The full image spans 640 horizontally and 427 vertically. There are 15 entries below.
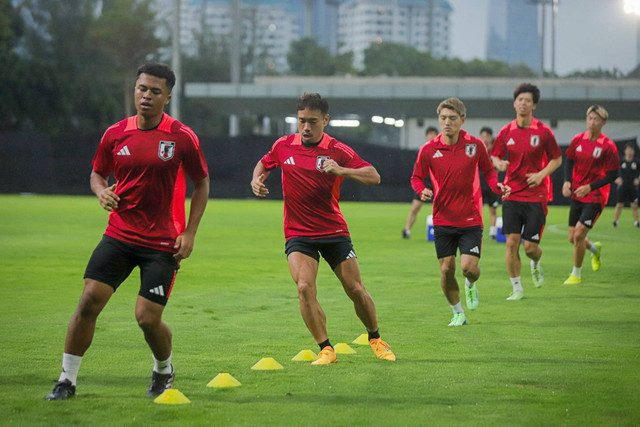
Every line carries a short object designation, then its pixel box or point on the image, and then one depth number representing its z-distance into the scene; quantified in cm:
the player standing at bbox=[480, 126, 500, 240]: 4287
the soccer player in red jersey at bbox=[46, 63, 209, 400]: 1226
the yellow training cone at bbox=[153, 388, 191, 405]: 1212
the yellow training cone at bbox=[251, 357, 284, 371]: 1440
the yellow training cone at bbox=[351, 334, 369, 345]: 1686
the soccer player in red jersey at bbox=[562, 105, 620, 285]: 2636
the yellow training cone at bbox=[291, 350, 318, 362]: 1518
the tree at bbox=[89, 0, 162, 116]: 15737
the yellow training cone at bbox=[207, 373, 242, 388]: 1314
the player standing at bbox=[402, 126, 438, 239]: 4081
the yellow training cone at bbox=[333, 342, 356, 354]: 1596
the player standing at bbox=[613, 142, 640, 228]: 5569
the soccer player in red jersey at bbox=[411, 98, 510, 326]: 1905
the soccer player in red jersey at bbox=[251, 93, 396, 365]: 1494
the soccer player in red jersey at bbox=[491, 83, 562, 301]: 2350
